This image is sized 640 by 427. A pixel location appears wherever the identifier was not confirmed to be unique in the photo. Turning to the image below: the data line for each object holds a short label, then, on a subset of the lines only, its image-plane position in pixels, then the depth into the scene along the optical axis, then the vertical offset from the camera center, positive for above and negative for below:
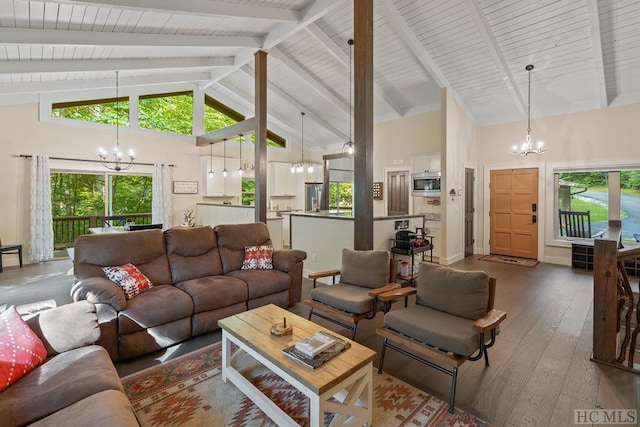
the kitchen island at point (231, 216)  6.09 -0.17
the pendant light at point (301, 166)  8.46 +1.22
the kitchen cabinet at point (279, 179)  9.17 +0.91
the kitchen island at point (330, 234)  4.36 -0.39
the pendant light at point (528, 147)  5.29 +1.18
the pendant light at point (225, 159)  8.24 +1.39
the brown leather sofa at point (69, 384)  1.27 -0.85
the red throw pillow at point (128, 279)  2.73 -0.64
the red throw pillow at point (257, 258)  3.68 -0.60
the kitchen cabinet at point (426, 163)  6.61 +1.03
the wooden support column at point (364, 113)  3.56 +1.14
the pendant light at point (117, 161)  6.62 +1.08
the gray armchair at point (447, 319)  2.01 -0.83
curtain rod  5.78 +1.03
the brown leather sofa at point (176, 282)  2.48 -0.75
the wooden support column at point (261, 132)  5.31 +1.37
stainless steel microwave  6.40 +0.54
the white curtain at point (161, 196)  7.39 +0.30
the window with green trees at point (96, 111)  6.27 +2.14
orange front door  6.29 -0.08
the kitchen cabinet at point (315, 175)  9.80 +1.10
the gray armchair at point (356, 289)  2.70 -0.80
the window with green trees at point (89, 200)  6.30 +0.20
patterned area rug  1.85 -1.28
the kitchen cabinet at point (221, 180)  8.16 +0.79
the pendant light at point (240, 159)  8.32 +1.46
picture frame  7.82 +0.58
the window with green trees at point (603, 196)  5.36 +0.23
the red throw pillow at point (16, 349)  1.47 -0.73
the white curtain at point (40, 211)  5.79 -0.04
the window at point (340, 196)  9.34 +0.40
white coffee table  1.54 -0.90
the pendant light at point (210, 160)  8.18 +1.33
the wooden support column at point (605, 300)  2.44 -0.75
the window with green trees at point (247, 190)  9.10 +0.56
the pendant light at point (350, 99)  4.73 +2.50
